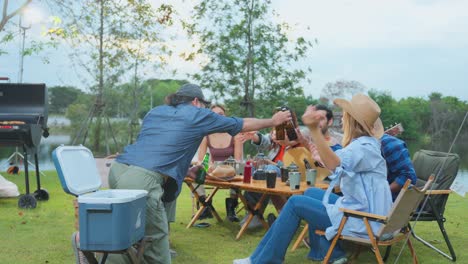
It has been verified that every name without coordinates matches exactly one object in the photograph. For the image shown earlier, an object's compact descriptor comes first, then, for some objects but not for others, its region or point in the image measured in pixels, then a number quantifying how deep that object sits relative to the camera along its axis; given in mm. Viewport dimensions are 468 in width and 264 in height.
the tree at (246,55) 12188
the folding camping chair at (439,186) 4426
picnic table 4379
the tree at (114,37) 11844
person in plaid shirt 3992
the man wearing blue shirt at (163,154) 3512
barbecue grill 6562
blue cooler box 2982
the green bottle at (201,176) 4652
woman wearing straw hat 3379
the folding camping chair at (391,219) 3326
